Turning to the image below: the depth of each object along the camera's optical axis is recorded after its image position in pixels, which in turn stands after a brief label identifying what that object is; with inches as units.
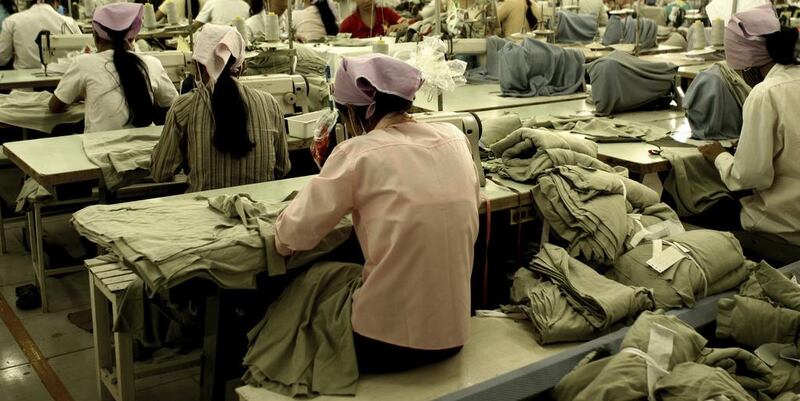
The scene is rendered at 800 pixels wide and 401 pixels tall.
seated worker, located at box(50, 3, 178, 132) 154.5
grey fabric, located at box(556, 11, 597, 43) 281.9
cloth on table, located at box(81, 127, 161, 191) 128.8
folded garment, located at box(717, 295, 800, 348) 98.3
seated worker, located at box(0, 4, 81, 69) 232.2
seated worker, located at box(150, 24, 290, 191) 123.4
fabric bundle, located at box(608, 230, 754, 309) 104.8
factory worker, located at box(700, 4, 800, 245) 126.3
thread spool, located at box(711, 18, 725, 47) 225.0
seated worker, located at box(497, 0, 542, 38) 256.4
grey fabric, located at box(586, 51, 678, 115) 171.9
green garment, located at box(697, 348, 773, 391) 87.0
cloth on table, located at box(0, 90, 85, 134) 164.2
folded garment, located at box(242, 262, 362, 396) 83.8
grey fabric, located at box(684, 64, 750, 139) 152.6
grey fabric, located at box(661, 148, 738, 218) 138.0
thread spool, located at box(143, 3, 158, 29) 242.4
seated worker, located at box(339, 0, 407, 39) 271.1
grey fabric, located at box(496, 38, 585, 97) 194.7
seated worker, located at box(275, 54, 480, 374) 83.6
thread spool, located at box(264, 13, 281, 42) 241.1
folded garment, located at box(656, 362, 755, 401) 77.3
